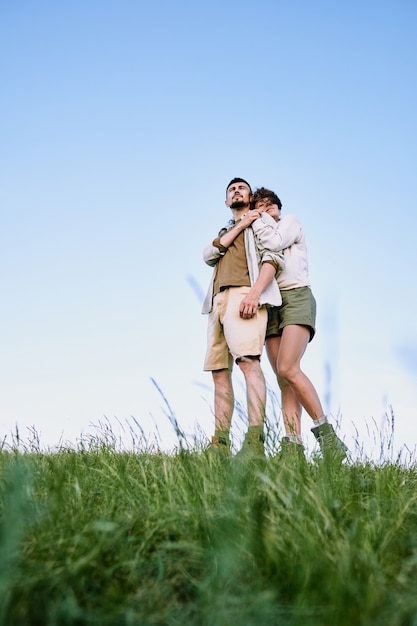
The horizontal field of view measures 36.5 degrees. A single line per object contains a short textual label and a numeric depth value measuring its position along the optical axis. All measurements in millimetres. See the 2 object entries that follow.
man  5359
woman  5617
